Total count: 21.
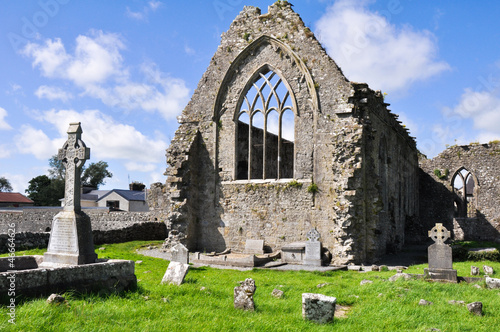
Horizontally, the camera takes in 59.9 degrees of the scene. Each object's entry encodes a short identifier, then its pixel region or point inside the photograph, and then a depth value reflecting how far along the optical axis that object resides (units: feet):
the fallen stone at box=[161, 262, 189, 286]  28.68
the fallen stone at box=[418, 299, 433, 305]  24.41
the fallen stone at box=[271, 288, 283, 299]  26.63
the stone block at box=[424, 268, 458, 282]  33.22
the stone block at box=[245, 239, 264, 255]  50.70
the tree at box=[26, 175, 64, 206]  191.83
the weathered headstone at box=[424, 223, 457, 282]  33.42
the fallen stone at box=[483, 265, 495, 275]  37.82
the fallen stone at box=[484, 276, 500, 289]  29.72
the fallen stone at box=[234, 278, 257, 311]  22.06
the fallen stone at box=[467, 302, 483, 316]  22.36
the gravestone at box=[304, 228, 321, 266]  45.16
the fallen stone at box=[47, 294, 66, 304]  18.90
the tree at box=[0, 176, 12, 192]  251.89
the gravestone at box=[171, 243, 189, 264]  39.05
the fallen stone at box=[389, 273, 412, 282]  33.05
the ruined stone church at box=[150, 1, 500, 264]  47.62
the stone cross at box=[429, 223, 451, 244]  36.07
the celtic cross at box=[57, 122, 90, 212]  26.91
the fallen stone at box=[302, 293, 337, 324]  20.34
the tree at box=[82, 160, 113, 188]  234.79
